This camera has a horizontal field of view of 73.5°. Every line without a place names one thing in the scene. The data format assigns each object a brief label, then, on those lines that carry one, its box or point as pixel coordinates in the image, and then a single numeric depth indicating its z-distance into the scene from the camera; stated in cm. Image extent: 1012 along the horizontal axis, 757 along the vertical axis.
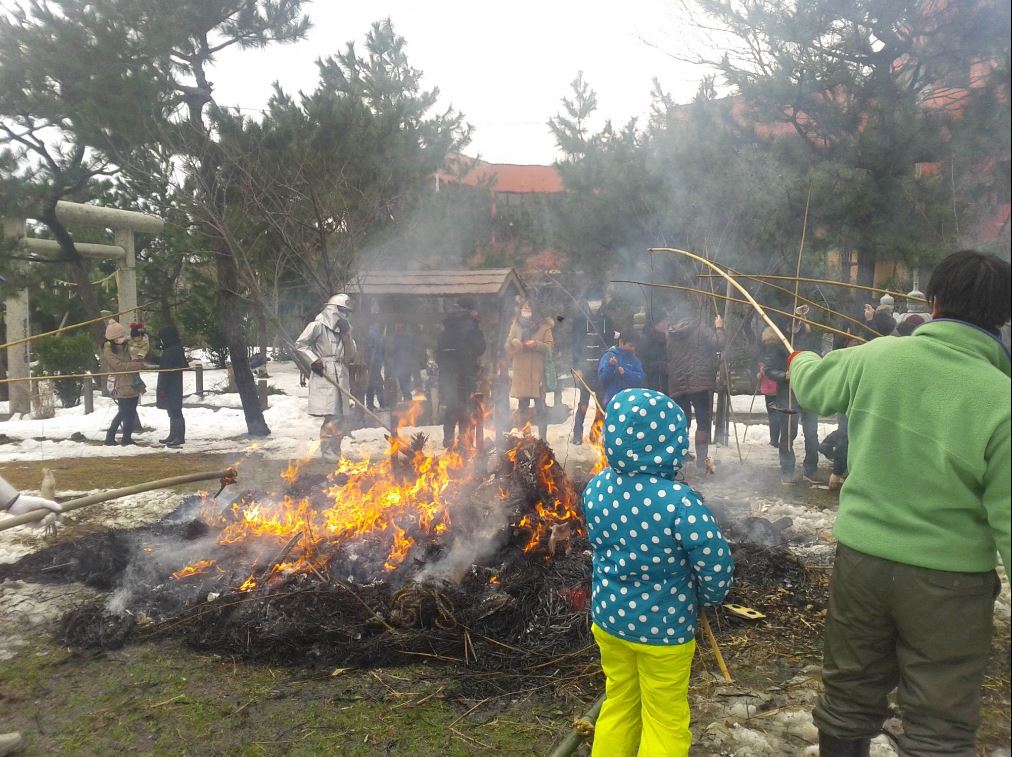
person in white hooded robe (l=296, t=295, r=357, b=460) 873
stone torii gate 1162
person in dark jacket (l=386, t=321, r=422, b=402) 1354
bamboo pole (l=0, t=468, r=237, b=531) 338
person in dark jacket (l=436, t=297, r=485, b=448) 966
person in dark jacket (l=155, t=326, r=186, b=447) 1055
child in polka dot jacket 252
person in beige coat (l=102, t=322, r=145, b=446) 1039
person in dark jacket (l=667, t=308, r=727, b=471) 852
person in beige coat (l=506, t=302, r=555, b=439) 995
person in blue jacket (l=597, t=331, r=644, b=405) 817
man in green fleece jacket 214
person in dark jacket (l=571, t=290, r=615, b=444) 1030
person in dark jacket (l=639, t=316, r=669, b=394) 955
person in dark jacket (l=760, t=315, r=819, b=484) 813
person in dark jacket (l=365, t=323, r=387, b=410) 1270
